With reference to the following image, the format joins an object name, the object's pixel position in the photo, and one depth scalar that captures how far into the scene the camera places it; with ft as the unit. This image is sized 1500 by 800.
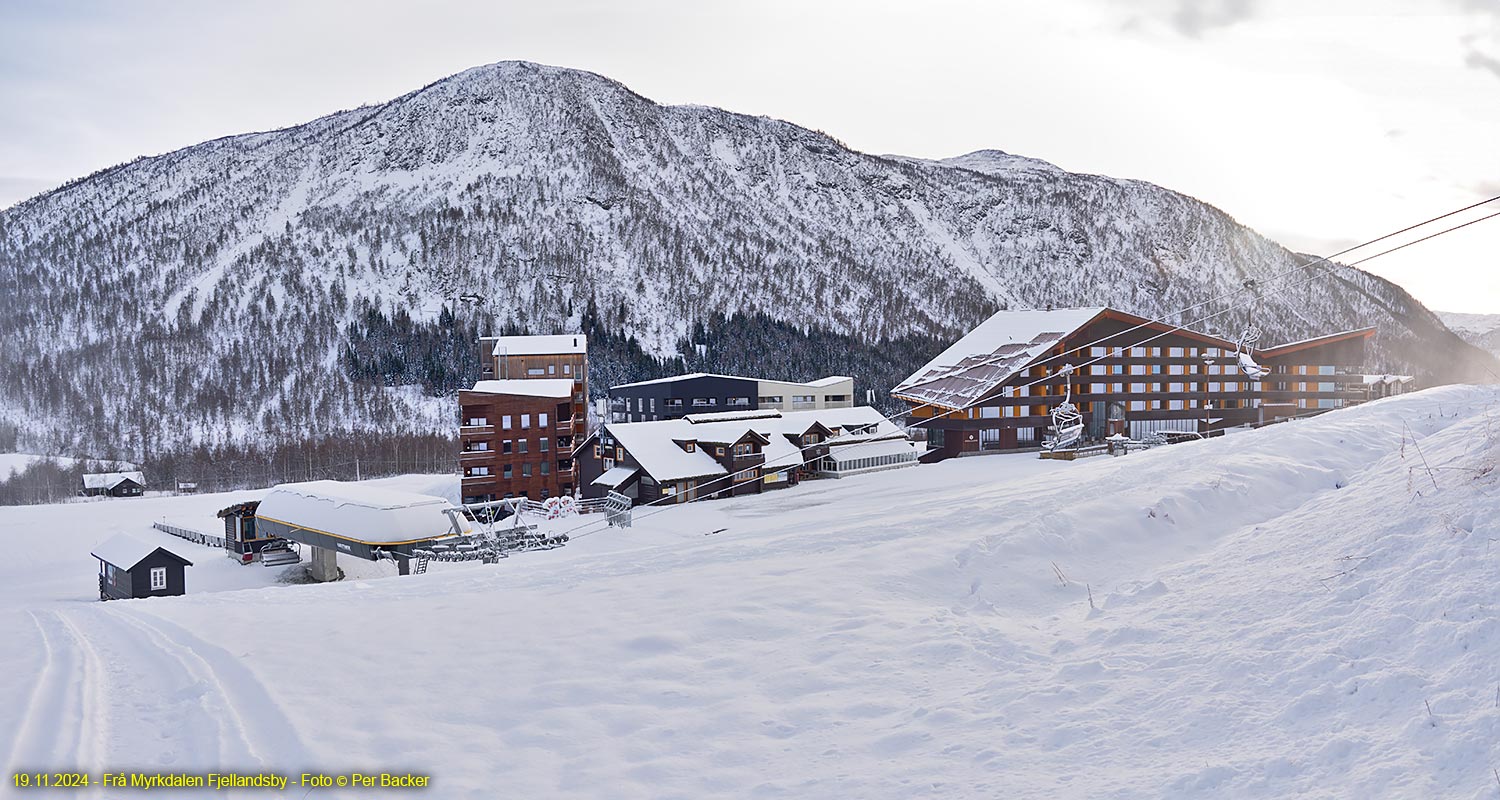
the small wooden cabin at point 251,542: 117.39
